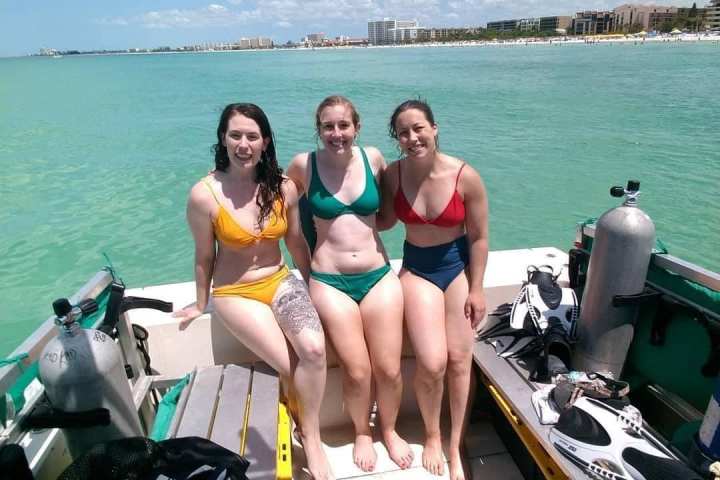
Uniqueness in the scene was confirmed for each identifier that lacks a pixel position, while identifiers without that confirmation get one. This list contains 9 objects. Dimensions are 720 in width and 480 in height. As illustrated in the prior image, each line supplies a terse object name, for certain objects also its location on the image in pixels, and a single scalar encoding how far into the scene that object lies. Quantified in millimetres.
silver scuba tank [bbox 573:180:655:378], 2051
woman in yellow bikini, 2148
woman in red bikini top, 2260
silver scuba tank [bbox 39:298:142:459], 1604
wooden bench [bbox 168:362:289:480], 1837
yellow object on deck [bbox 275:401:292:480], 1807
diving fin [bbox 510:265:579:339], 2379
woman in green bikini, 2221
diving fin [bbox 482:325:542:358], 2334
